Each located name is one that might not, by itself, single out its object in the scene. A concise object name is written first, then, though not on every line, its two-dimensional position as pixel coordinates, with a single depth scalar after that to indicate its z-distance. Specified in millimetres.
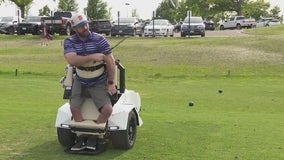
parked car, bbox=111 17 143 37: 42594
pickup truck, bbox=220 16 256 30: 67438
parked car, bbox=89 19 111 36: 46456
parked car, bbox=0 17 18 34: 49606
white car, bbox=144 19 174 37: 42625
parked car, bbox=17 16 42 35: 46125
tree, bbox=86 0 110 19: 80750
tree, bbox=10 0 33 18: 57938
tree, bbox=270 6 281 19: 119625
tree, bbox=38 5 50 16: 95812
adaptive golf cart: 7238
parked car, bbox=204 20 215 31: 68938
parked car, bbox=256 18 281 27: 76544
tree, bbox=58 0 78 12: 84062
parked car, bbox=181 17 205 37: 40500
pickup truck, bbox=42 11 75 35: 44259
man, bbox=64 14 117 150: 6949
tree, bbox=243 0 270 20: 95812
